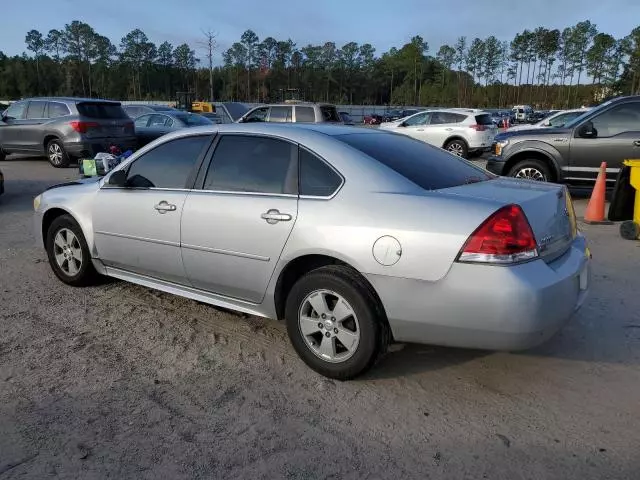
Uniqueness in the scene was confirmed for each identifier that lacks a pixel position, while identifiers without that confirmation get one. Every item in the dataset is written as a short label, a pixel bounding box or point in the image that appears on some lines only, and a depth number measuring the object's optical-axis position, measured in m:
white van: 45.61
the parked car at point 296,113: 15.61
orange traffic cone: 8.21
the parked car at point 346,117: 22.61
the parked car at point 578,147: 9.14
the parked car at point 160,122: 15.11
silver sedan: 2.87
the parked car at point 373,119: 43.64
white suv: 17.31
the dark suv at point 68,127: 13.23
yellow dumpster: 6.96
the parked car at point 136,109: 19.64
